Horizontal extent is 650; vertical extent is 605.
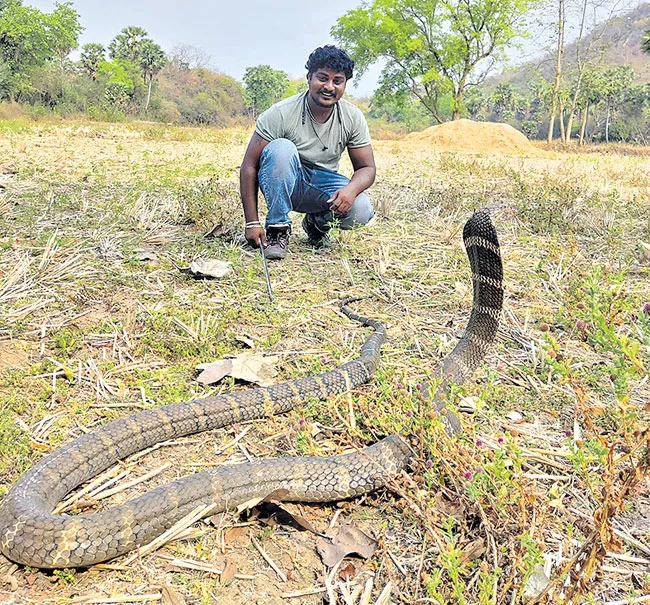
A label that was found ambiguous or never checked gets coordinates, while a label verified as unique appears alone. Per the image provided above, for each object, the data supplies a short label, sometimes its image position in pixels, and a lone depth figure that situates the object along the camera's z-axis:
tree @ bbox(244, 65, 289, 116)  94.31
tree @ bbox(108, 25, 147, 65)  70.88
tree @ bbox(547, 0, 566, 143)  37.12
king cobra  1.87
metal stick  4.08
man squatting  4.93
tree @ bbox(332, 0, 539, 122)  37.84
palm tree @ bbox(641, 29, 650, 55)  37.70
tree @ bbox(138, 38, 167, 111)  68.69
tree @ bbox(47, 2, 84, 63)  56.09
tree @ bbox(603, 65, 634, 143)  64.47
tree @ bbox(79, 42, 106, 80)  66.50
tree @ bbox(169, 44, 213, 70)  90.01
